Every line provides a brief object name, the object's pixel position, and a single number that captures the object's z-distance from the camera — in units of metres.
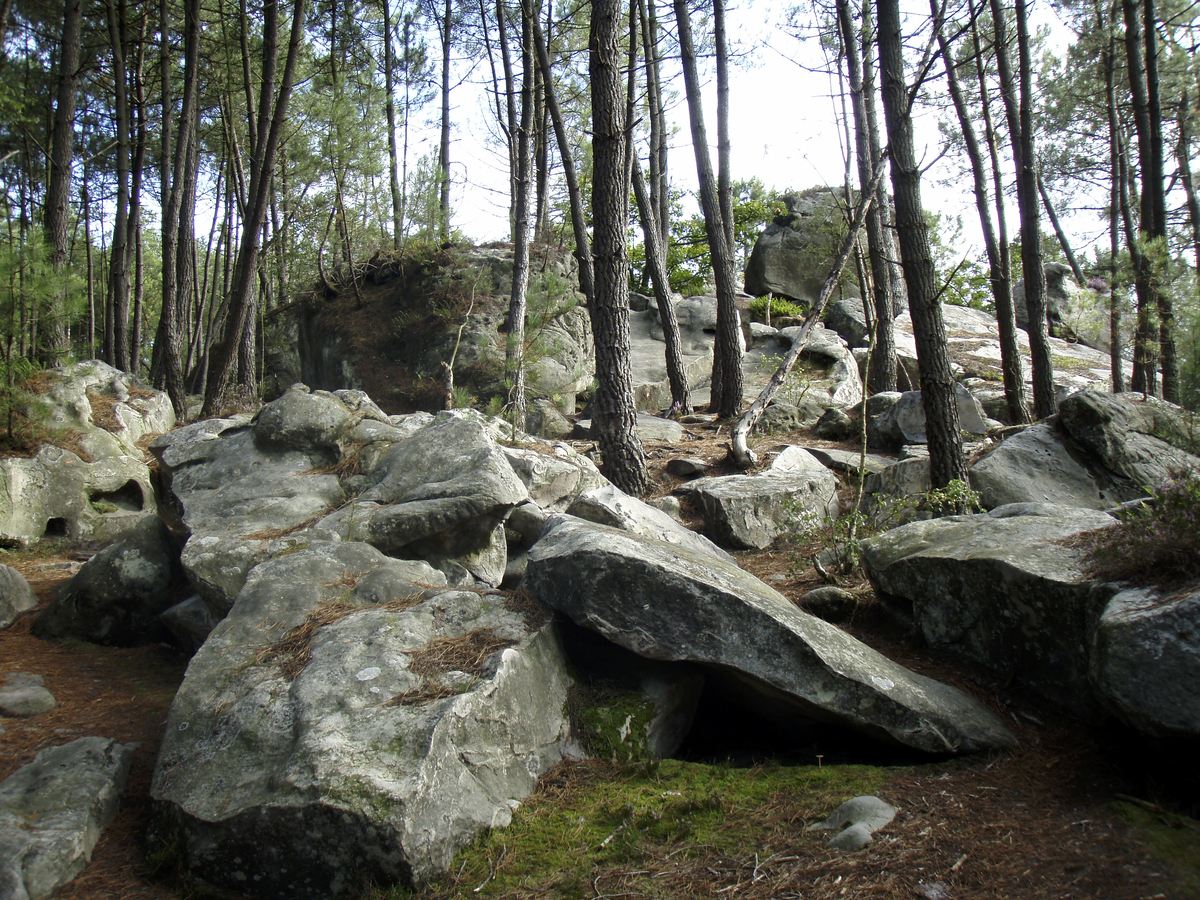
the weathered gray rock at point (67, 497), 7.41
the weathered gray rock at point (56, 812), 2.70
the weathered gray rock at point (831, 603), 4.78
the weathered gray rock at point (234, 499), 4.58
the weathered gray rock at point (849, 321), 16.91
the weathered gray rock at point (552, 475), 6.89
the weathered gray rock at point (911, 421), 9.63
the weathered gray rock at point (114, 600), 5.04
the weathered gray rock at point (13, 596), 5.23
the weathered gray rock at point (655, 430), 10.34
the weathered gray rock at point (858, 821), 2.65
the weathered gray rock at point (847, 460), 8.71
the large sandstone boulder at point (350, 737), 2.68
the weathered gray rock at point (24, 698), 3.93
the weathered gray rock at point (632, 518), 5.59
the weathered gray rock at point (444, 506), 5.11
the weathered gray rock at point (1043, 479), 6.80
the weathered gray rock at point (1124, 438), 6.94
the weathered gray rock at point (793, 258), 19.81
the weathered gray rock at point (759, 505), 6.77
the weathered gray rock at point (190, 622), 4.68
